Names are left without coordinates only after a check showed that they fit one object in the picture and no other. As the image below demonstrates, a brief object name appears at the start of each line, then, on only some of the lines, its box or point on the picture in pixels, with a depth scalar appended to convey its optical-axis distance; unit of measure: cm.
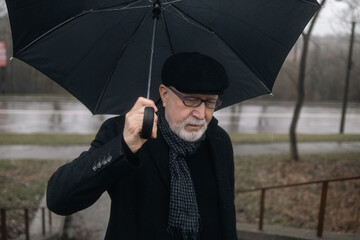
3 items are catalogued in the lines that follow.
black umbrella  171
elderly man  163
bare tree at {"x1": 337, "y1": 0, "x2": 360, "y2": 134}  793
